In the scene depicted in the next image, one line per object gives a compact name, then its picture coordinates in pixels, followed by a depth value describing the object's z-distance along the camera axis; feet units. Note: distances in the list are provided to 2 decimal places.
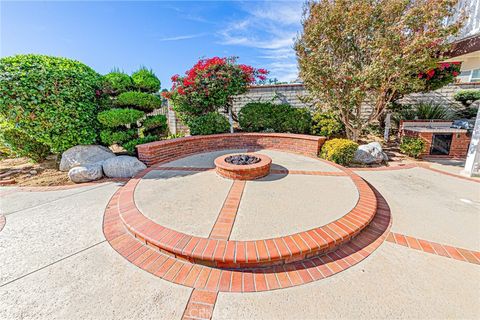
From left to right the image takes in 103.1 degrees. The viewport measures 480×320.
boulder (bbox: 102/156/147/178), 16.11
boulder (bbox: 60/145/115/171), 17.89
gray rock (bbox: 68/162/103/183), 15.37
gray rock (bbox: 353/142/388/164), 19.07
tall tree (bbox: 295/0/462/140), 15.40
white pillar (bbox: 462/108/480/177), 14.82
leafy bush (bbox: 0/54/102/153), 14.75
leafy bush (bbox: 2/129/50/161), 18.17
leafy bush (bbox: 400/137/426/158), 19.98
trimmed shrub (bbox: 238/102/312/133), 25.11
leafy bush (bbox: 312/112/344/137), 23.77
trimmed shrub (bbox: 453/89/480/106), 26.77
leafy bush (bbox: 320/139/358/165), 17.95
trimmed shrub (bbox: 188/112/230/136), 24.57
